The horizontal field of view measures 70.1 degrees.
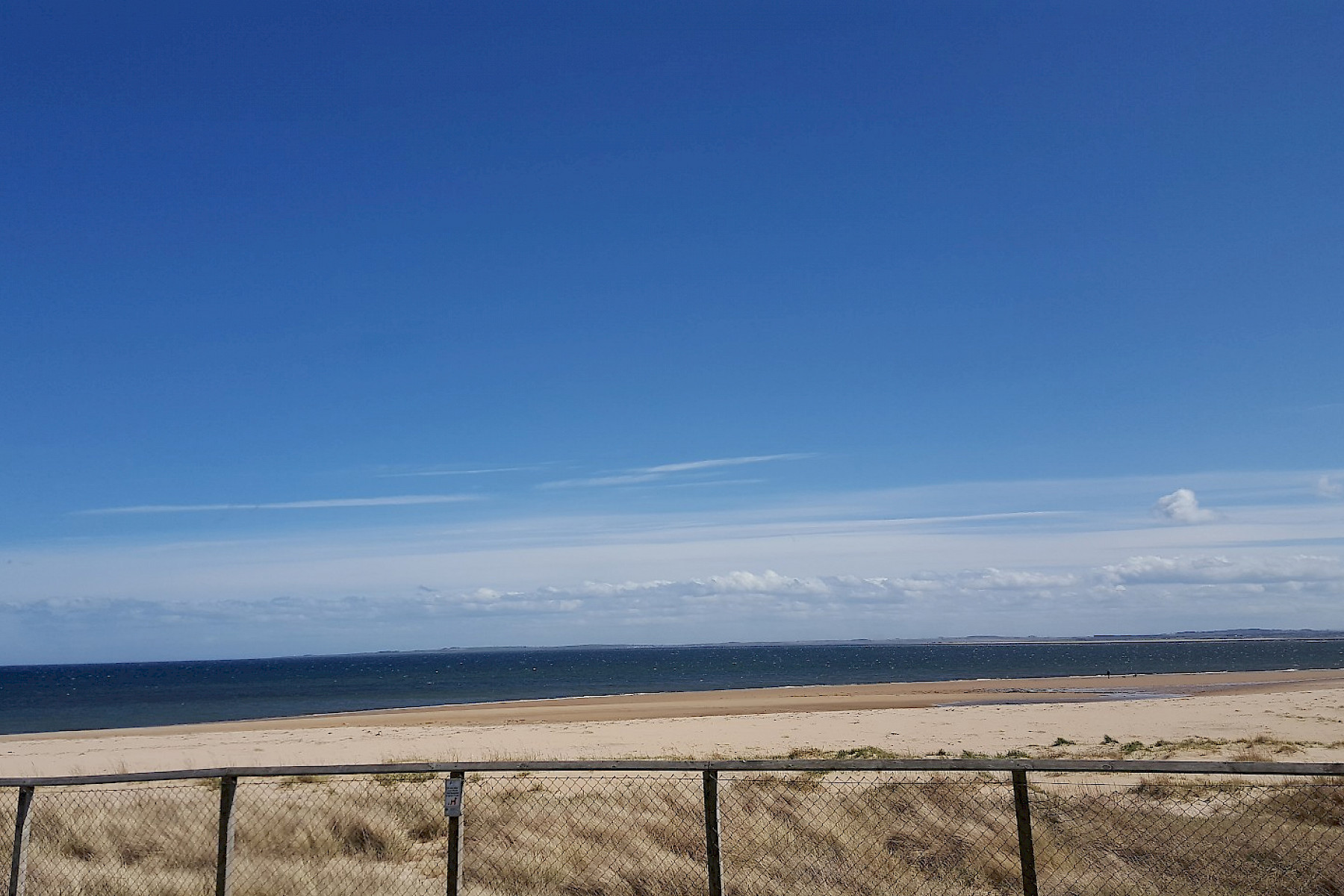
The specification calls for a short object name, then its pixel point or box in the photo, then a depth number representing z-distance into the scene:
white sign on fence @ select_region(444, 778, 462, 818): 7.75
